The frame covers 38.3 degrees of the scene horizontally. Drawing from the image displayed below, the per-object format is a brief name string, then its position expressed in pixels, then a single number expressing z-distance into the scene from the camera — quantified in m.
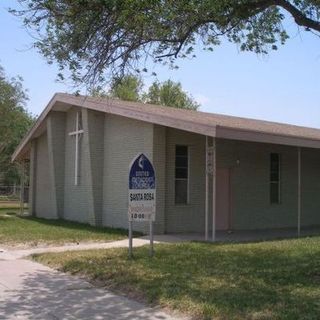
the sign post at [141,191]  9.64
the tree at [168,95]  41.77
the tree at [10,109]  22.81
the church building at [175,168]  14.17
